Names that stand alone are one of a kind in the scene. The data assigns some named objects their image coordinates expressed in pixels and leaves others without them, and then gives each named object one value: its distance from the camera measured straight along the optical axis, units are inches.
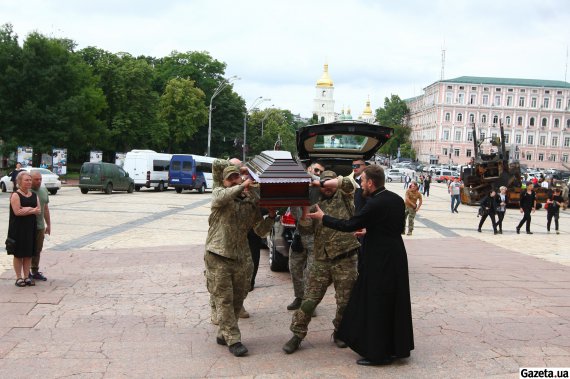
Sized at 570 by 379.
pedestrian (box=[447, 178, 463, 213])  979.3
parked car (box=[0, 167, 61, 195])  1030.9
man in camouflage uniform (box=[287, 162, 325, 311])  258.6
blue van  1293.1
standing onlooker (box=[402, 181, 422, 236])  621.6
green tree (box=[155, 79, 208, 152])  2334.8
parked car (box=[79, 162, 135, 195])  1111.0
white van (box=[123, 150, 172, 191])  1325.0
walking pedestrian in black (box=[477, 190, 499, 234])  690.2
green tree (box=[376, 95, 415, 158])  4708.7
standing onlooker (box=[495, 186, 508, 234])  692.1
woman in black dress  297.3
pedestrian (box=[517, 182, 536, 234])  702.5
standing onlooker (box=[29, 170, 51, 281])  311.3
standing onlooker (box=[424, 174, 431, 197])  1456.1
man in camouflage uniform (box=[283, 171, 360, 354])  209.0
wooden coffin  185.6
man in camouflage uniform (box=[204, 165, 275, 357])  206.4
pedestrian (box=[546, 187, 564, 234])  735.7
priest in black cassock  193.2
